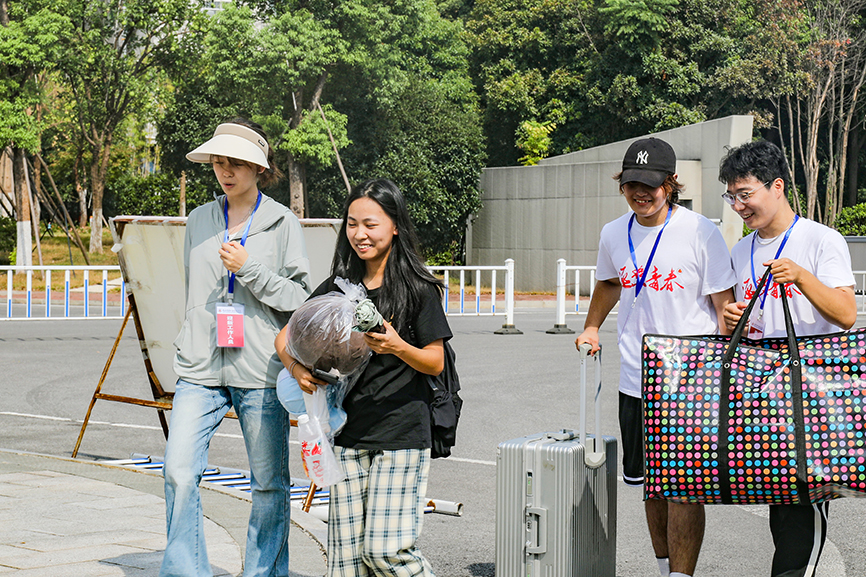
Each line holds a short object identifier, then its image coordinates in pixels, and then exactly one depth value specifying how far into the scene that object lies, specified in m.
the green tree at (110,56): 30.23
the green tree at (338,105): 28.61
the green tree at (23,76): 25.94
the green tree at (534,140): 33.34
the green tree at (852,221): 34.56
